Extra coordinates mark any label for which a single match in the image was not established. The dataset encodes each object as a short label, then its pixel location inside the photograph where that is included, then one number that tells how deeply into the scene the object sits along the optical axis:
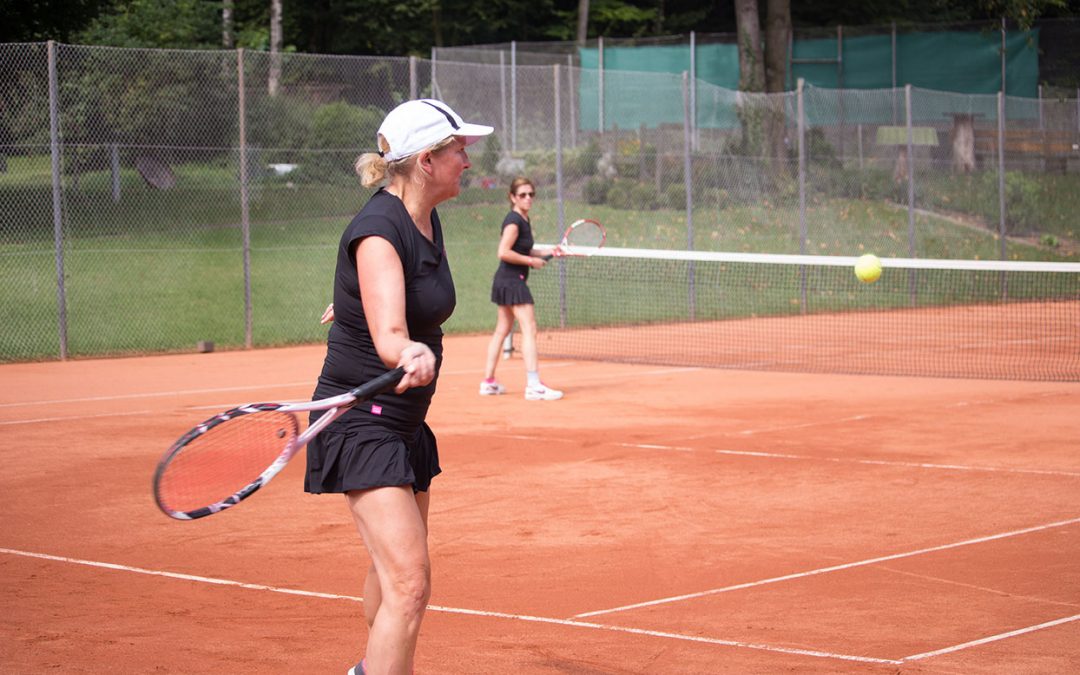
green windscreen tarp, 28.92
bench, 22.16
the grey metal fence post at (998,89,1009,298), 21.47
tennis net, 14.13
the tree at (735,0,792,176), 27.28
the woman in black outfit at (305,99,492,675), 3.60
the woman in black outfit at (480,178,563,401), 11.43
